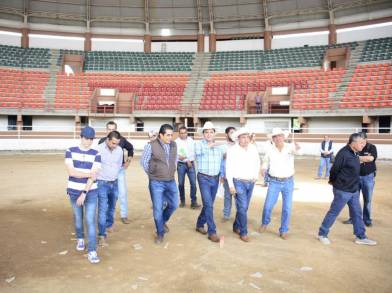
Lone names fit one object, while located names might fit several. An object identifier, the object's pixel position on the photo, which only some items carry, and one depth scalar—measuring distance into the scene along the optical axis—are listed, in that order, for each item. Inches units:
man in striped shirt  169.2
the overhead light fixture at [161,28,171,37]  1289.4
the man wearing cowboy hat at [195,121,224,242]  212.1
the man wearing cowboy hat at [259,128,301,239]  217.3
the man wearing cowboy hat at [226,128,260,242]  210.5
